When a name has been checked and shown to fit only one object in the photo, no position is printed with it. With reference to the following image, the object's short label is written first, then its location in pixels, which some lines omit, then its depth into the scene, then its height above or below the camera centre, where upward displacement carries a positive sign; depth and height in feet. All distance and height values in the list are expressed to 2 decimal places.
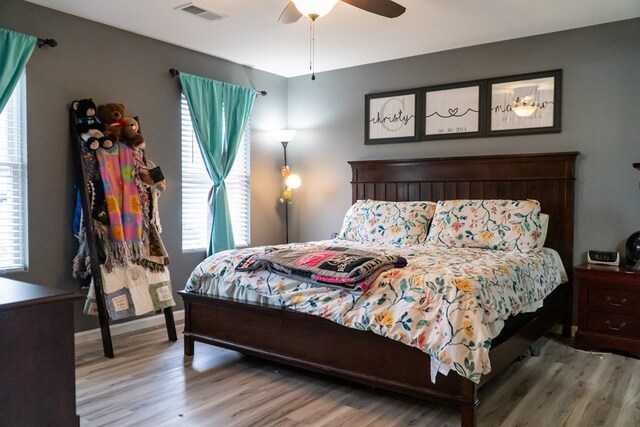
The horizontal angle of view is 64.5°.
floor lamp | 17.33 +0.19
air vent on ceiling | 11.69 +4.09
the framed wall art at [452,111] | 14.80 +2.23
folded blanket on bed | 8.89 -1.50
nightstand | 11.57 -2.86
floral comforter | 7.72 -2.02
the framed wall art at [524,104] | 13.64 +2.26
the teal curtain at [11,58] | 10.82 +2.70
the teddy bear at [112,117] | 12.36 +1.64
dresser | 5.08 -1.80
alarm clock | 12.40 -1.77
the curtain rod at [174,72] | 14.51 +3.21
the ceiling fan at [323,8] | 8.56 +3.33
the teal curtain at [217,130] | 15.08 +1.68
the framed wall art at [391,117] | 15.99 +2.19
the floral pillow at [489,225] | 12.40 -1.01
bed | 8.63 -2.77
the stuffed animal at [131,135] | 12.59 +1.21
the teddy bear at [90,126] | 11.95 +1.39
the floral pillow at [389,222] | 13.82 -1.06
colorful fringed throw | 12.09 -0.45
